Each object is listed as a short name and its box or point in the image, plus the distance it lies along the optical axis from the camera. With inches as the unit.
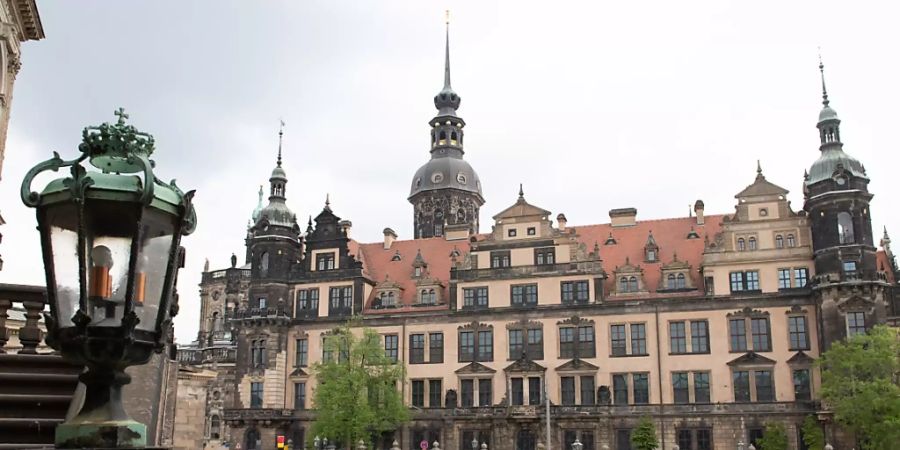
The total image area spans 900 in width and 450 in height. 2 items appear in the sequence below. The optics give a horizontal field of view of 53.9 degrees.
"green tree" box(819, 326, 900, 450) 1393.9
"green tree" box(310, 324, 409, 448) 1665.8
